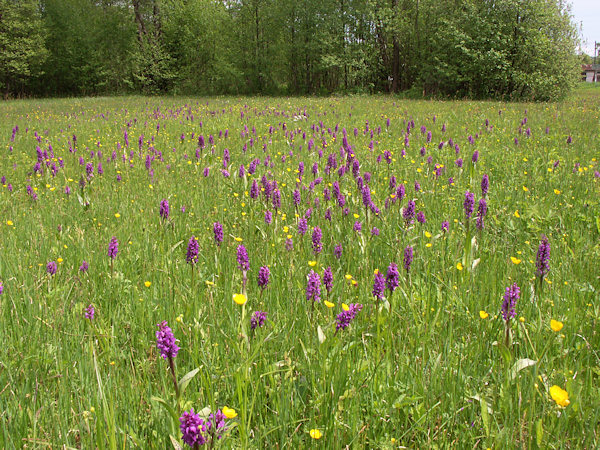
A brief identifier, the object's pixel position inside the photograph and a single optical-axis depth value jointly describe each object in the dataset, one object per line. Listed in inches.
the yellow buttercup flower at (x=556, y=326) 62.1
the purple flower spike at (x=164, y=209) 118.6
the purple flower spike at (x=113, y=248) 94.1
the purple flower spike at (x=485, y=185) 137.4
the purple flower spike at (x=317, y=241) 99.8
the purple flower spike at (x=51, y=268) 93.4
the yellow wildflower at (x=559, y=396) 53.4
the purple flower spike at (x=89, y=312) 75.9
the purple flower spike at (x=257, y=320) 70.9
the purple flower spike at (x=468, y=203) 115.6
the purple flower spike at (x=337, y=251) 106.9
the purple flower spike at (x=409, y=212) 119.9
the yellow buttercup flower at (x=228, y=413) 50.4
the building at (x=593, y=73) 4523.4
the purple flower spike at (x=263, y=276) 76.9
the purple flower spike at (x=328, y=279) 80.0
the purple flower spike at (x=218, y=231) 101.9
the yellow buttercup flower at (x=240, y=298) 65.8
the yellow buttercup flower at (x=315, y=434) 54.2
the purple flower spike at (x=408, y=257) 91.4
